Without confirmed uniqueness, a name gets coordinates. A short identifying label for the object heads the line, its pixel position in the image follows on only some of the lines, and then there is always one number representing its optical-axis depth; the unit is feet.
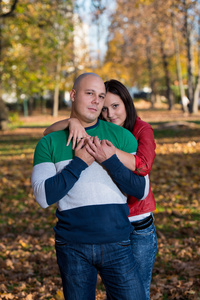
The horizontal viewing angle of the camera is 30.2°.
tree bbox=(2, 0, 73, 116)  48.32
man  7.36
